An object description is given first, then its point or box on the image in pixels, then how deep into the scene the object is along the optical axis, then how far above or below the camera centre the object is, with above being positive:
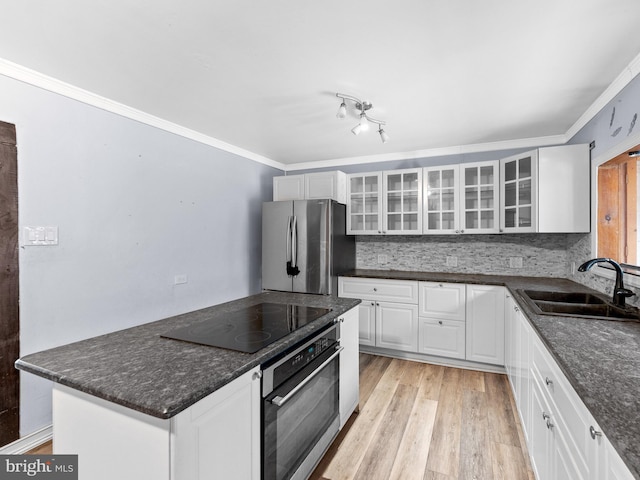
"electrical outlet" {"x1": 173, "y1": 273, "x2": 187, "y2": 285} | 2.92 -0.38
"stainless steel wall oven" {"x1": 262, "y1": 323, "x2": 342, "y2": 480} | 1.30 -0.82
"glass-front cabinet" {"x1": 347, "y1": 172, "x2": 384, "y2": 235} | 3.75 +0.42
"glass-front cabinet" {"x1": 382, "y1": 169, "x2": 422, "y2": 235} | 3.58 +0.42
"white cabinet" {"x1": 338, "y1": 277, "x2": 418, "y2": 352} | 3.30 -0.79
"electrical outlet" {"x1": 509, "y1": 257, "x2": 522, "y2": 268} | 3.40 -0.26
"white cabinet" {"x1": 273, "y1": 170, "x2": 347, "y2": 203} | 3.78 +0.64
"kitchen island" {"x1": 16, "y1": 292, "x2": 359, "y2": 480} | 0.92 -0.55
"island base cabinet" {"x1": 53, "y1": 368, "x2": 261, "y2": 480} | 0.93 -0.65
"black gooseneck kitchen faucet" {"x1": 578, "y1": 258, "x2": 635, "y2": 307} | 1.79 -0.28
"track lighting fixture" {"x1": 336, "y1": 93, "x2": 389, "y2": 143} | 2.23 +1.00
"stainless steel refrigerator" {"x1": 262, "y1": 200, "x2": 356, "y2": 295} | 3.45 -0.08
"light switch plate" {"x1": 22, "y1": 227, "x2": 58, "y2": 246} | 1.98 +0.02
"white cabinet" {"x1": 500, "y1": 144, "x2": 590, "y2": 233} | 2.70 +0.43
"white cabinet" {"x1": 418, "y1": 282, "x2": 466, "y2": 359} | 3.11 -0.81
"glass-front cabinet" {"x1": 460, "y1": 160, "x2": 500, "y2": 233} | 3.26 +0.43
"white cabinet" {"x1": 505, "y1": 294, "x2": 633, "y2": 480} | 0.85 -0.69
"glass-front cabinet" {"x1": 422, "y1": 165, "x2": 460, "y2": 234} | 3.42 +0.42
